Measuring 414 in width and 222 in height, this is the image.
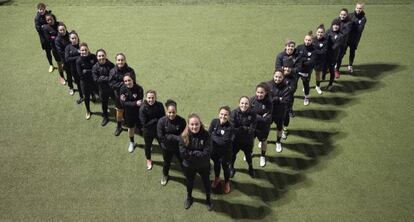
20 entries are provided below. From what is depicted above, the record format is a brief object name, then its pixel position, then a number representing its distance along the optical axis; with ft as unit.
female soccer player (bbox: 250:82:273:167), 22.03
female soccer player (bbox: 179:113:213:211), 19.19
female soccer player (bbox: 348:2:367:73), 31.19
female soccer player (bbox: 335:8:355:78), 30.24
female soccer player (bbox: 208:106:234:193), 20.25
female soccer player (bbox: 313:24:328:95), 28.43
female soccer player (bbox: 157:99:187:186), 20.89
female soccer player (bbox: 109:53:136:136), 24.52
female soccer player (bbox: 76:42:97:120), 26.15
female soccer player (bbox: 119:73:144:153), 23.26
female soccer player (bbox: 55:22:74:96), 28.76
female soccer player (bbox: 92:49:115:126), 25.20
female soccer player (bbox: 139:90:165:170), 21.66
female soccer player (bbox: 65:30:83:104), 27.50
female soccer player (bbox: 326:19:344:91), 29.50
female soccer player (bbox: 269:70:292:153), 23.55
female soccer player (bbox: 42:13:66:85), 30.61
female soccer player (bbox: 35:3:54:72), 31.62
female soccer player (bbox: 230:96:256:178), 21.16
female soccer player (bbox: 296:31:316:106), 27.25
